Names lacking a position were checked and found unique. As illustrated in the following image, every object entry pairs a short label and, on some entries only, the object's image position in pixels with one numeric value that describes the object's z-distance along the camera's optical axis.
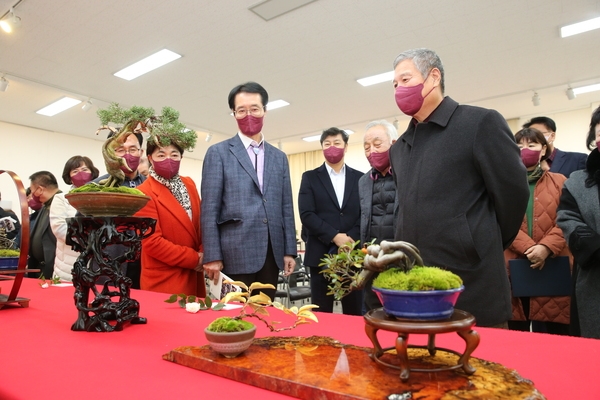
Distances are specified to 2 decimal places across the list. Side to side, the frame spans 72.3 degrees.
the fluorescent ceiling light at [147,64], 5.16
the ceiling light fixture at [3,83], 5.66
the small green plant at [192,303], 1.34
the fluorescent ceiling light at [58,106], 6.84
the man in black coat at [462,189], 1.40
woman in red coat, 2.02
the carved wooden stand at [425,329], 0.64
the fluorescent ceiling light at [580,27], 4.57
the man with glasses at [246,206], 2.08
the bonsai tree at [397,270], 0.68
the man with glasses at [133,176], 1.98
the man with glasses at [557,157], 2.92
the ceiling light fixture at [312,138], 9.83
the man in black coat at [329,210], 2.81
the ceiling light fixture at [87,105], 6.59
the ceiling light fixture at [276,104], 7.10
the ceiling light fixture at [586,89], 6.63
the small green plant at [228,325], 0.82
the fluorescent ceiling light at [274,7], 4.07
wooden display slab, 0.60
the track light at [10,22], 4.09
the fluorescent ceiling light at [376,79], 6.00
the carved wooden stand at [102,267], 1.15
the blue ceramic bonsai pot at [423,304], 0.66
